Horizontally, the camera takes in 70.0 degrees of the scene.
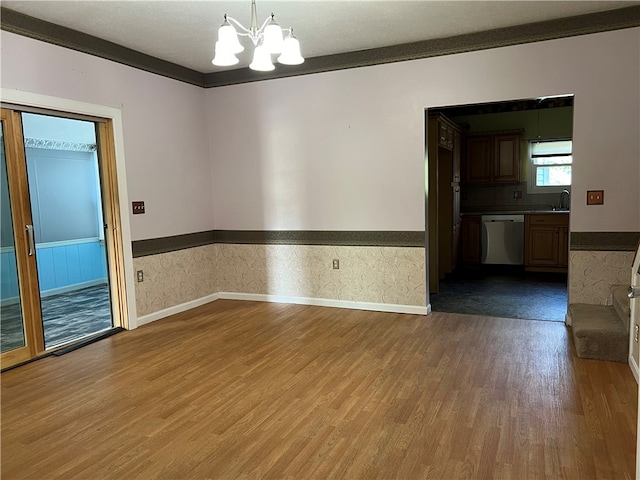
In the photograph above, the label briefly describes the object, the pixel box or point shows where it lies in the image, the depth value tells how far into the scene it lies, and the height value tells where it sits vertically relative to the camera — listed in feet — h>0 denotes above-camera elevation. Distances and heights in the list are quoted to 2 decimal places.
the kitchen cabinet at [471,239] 22.34 -2.24
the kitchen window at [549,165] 22.50 +1.26
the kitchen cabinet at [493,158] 22.57 +1.72
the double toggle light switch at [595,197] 12.45 -0.22
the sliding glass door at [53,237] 11.15 -0.85
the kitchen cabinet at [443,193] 17.19 +0.05
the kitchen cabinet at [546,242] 20.21 -2.29
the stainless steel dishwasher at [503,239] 21.48 -2.22
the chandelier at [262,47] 8.39 +2.93
